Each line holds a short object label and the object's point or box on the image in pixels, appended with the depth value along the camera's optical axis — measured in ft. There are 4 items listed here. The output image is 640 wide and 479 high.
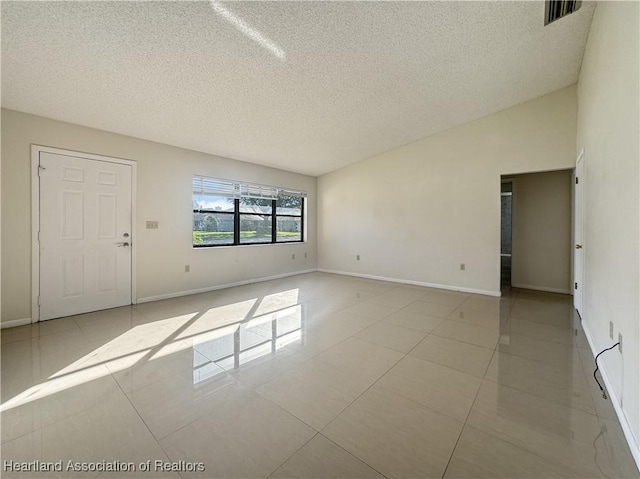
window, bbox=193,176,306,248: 16.16
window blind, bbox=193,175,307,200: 15.83
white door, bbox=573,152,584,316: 11.17
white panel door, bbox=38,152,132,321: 11.03
